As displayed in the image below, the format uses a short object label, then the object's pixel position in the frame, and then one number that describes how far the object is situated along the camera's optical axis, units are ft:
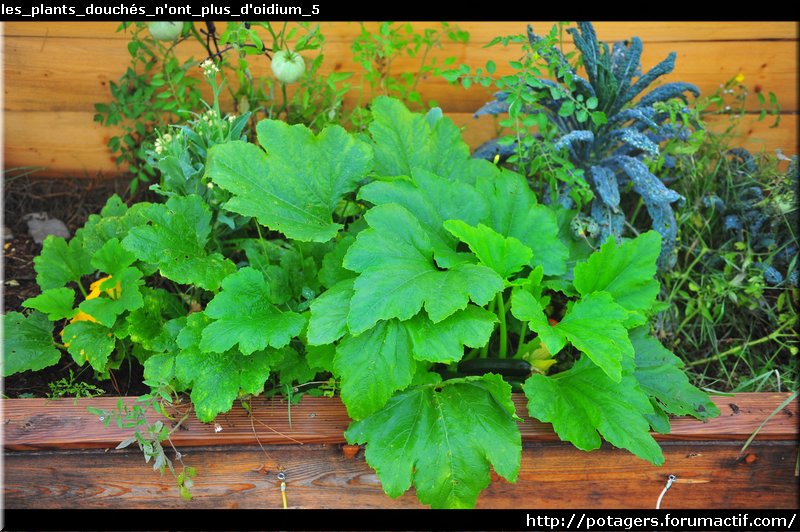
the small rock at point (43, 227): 7.55
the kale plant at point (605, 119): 6.33
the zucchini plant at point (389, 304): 4.99
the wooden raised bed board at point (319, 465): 5.62
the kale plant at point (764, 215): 6.90
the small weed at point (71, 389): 5.88
